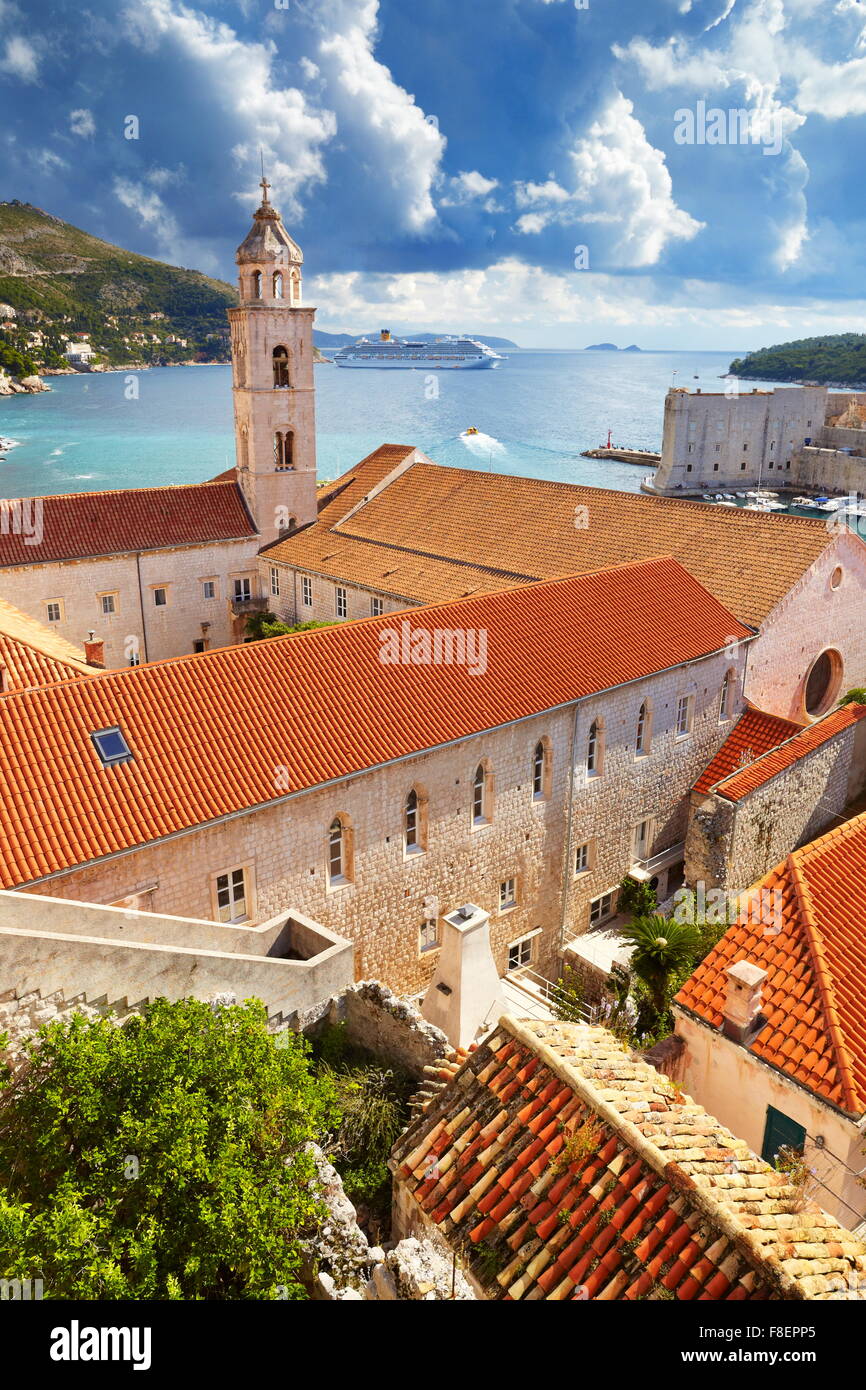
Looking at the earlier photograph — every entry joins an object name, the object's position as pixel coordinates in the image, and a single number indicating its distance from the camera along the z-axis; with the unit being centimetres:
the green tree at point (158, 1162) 848
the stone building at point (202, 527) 3806
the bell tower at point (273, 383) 4194
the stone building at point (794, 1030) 1261
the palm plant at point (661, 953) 1855
